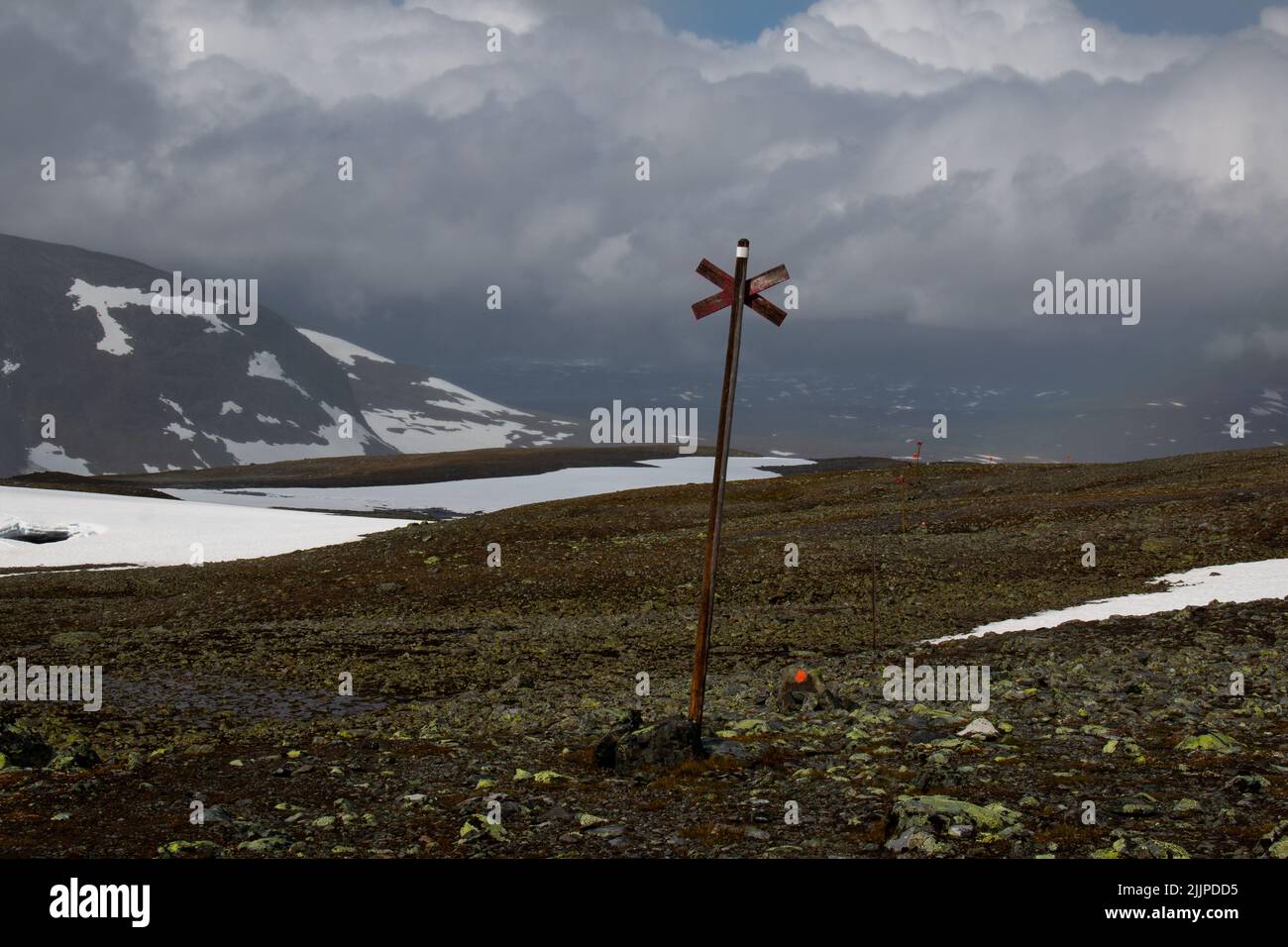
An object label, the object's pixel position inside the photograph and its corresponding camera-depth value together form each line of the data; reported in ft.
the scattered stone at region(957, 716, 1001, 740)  58.03
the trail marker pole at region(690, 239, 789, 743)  53.42
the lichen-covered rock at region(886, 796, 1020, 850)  39.50
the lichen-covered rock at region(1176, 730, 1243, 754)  51.78
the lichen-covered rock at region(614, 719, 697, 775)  52.75
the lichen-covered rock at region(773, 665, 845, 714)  68.80
